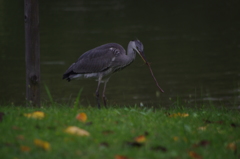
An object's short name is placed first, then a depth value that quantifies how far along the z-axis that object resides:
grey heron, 21.00
